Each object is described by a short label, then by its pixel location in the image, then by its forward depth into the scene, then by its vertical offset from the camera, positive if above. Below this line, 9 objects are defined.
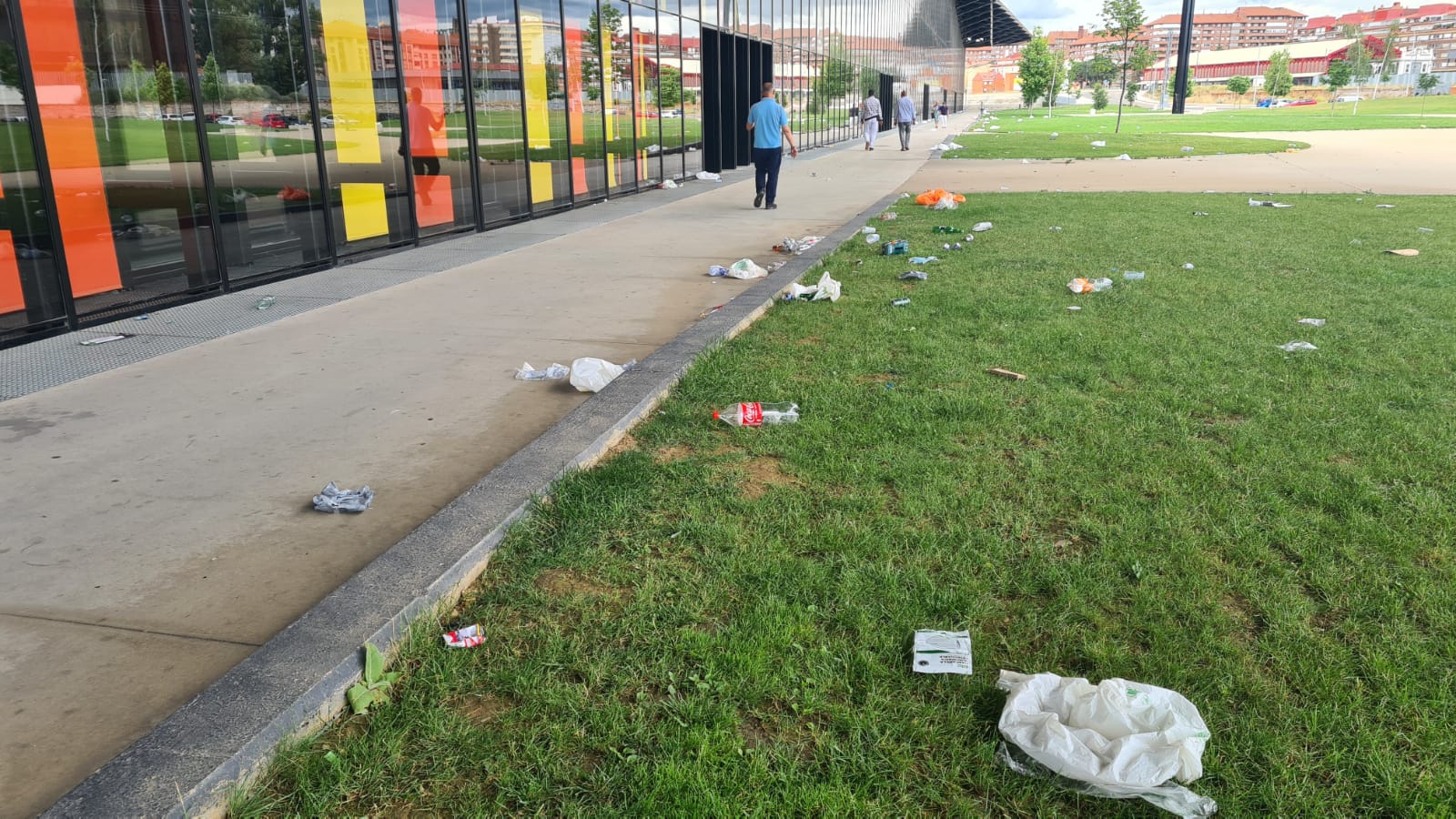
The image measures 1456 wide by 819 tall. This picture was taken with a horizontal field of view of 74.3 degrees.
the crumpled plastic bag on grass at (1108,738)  2.22 -1.40
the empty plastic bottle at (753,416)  4.66 -1.27
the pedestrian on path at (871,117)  29.22 +0.80
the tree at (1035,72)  100.25 +7.22
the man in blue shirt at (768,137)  14.07 +0.12
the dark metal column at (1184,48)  50.81 +4.79
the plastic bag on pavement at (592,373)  5.31 -1.22
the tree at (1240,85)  114.69 +6.13
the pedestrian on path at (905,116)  28.55 +0.81
